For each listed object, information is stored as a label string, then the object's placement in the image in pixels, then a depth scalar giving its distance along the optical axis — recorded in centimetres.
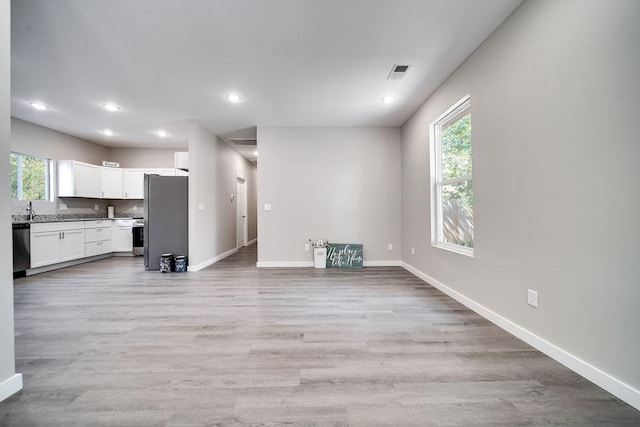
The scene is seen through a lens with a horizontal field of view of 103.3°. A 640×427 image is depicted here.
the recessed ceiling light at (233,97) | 344
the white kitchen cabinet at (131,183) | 603
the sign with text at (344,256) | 457
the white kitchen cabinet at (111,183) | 579
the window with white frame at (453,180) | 283
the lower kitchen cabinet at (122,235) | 579
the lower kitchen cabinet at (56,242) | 415
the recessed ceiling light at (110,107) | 382
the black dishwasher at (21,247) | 393
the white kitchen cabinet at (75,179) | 507
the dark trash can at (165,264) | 431
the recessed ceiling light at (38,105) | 375
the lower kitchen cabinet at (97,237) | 515
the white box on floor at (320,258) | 452
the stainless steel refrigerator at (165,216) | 454
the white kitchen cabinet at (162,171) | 607
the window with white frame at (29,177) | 448
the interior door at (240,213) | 686
